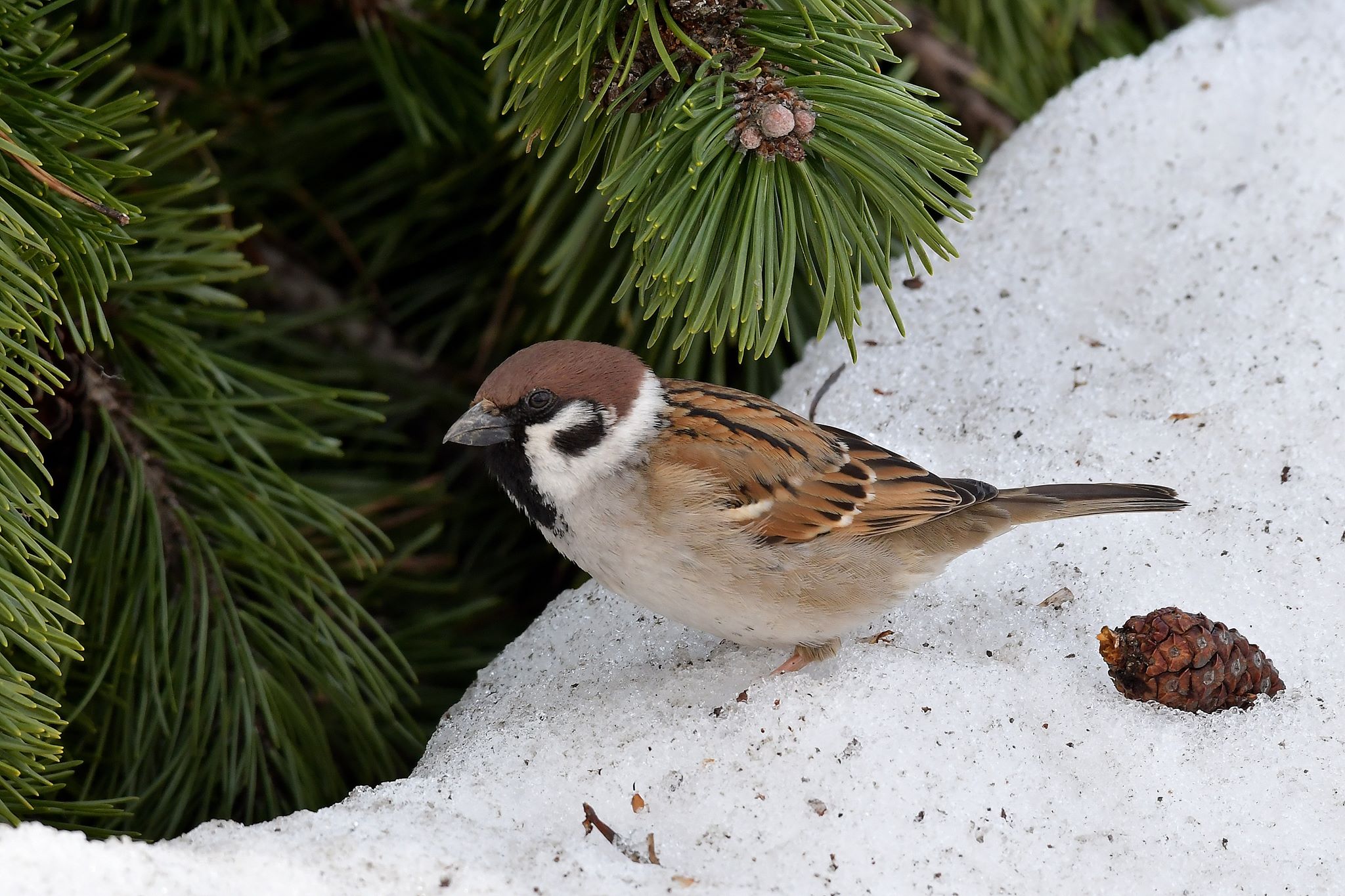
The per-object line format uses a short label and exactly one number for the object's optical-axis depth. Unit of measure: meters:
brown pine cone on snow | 3.18
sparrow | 3.20
